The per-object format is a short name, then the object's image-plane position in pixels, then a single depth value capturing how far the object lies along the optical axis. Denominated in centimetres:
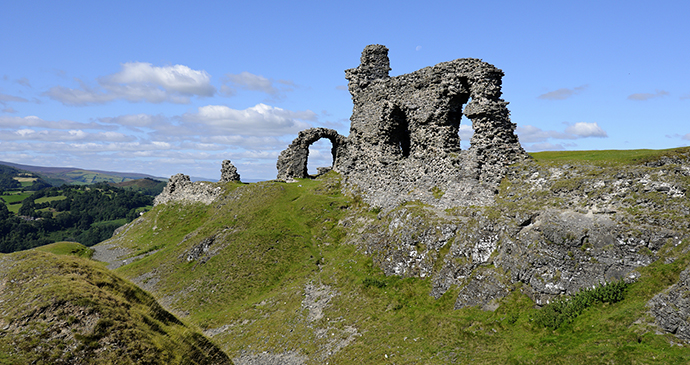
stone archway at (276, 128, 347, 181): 5512
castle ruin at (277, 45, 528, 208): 2953
